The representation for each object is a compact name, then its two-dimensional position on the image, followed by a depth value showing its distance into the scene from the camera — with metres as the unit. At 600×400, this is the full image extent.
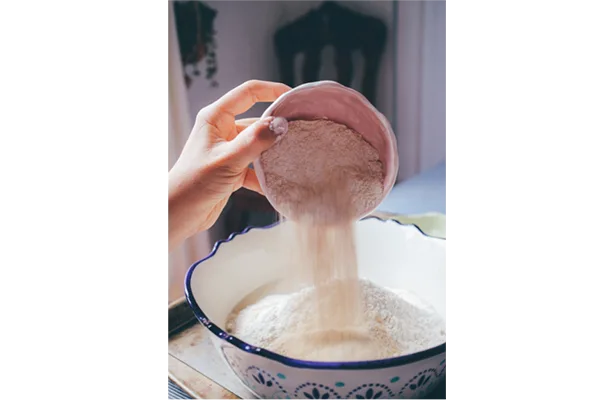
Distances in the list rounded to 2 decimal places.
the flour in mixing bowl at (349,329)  0.41
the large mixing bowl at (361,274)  0.33
